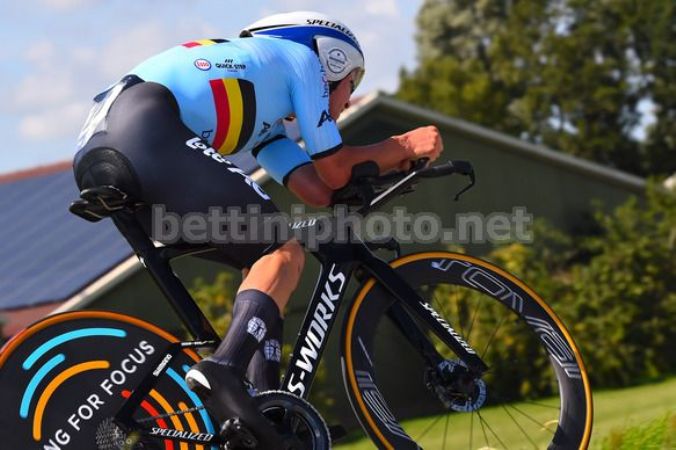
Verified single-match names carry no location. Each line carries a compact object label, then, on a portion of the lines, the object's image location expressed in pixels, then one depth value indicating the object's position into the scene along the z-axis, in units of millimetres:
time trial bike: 7879
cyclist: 7820
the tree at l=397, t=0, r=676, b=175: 86187
